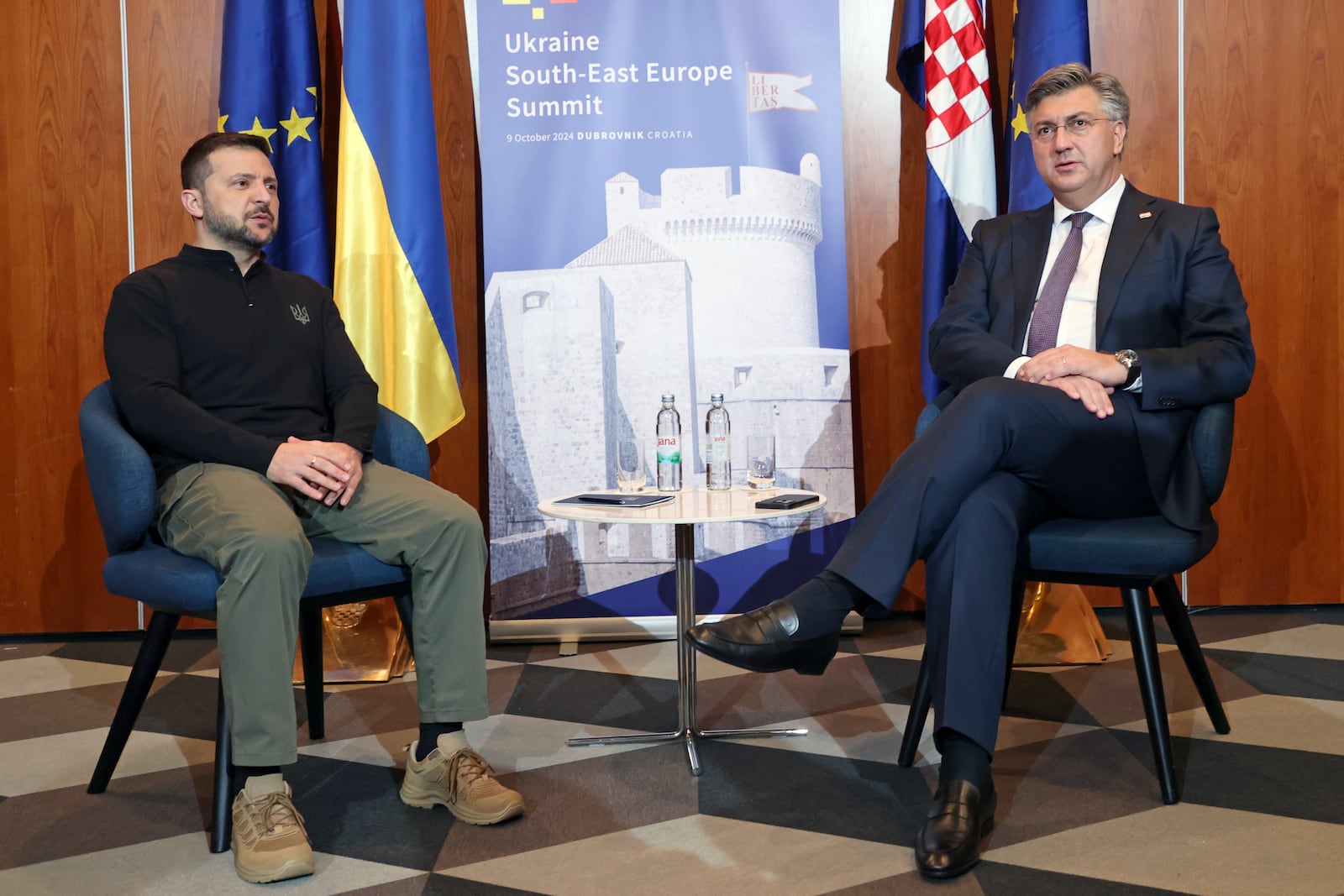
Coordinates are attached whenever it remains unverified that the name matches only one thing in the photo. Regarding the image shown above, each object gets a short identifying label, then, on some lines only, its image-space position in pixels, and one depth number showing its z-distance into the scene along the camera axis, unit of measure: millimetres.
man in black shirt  1968
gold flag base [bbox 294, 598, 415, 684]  3207
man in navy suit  1950
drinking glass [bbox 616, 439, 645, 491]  2771
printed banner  3562
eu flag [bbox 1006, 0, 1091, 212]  3314
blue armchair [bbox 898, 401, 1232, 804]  2127
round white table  2359
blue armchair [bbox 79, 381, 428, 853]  2053
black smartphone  2420
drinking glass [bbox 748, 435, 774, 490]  2809
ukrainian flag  3379
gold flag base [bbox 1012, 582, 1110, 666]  3178
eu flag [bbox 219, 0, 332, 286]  3346
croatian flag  3482
